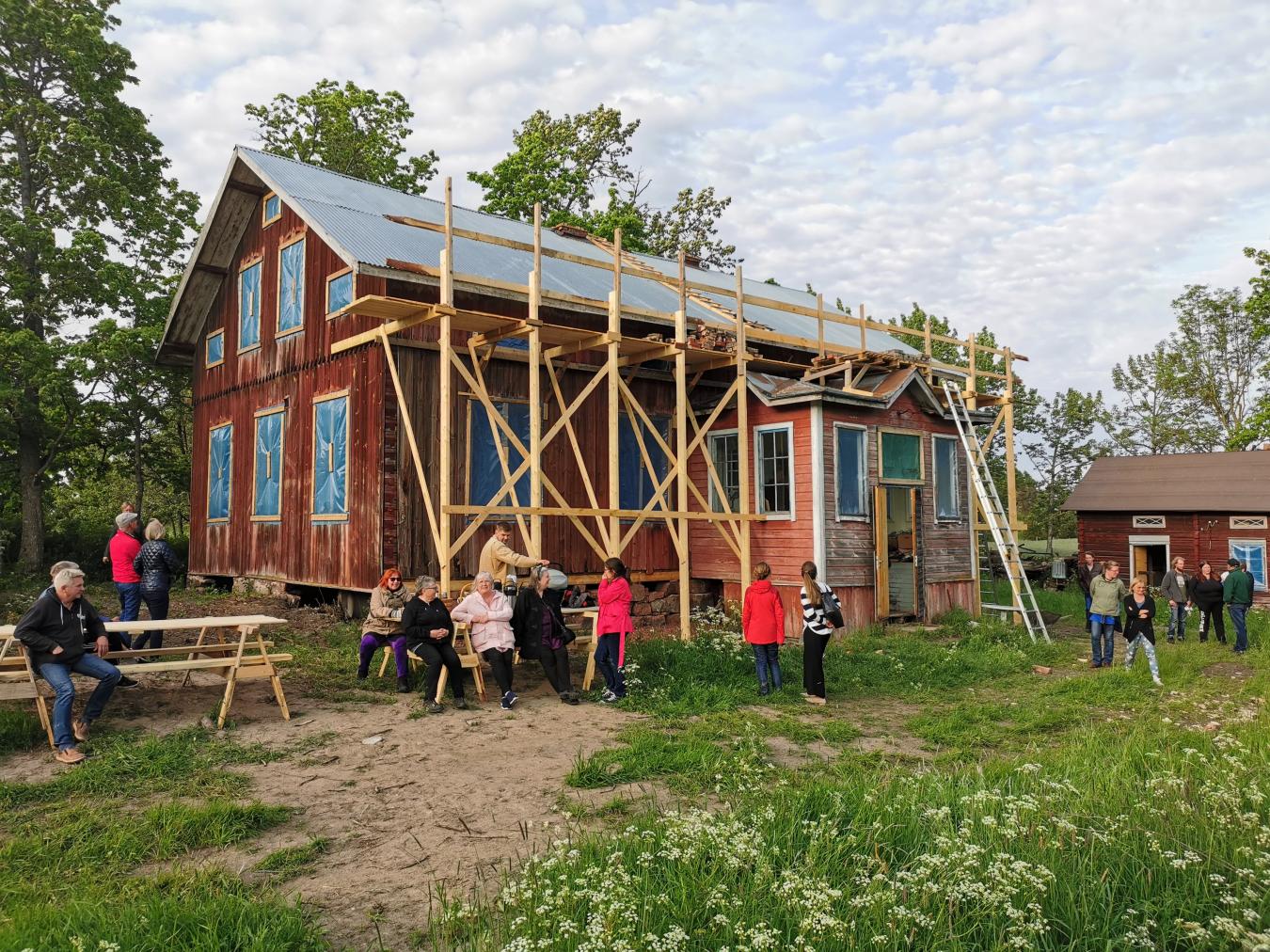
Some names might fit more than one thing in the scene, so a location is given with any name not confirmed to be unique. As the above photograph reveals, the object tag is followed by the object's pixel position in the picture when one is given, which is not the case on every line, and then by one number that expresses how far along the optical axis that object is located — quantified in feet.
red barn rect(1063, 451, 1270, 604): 79.46
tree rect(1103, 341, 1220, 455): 126.31
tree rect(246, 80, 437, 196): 94.94
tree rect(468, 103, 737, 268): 101.45
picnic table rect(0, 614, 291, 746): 23.61
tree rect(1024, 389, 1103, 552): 131.13
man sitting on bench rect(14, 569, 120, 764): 22.62
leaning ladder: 50.01
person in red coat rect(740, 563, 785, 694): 32.07
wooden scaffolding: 36.78
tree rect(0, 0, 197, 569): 64.08
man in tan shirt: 33.71
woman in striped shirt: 31.12
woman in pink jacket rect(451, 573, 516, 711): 29.76
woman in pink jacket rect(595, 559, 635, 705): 30.99
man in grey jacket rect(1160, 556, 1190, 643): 50.65
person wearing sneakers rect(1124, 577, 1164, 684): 35.63
